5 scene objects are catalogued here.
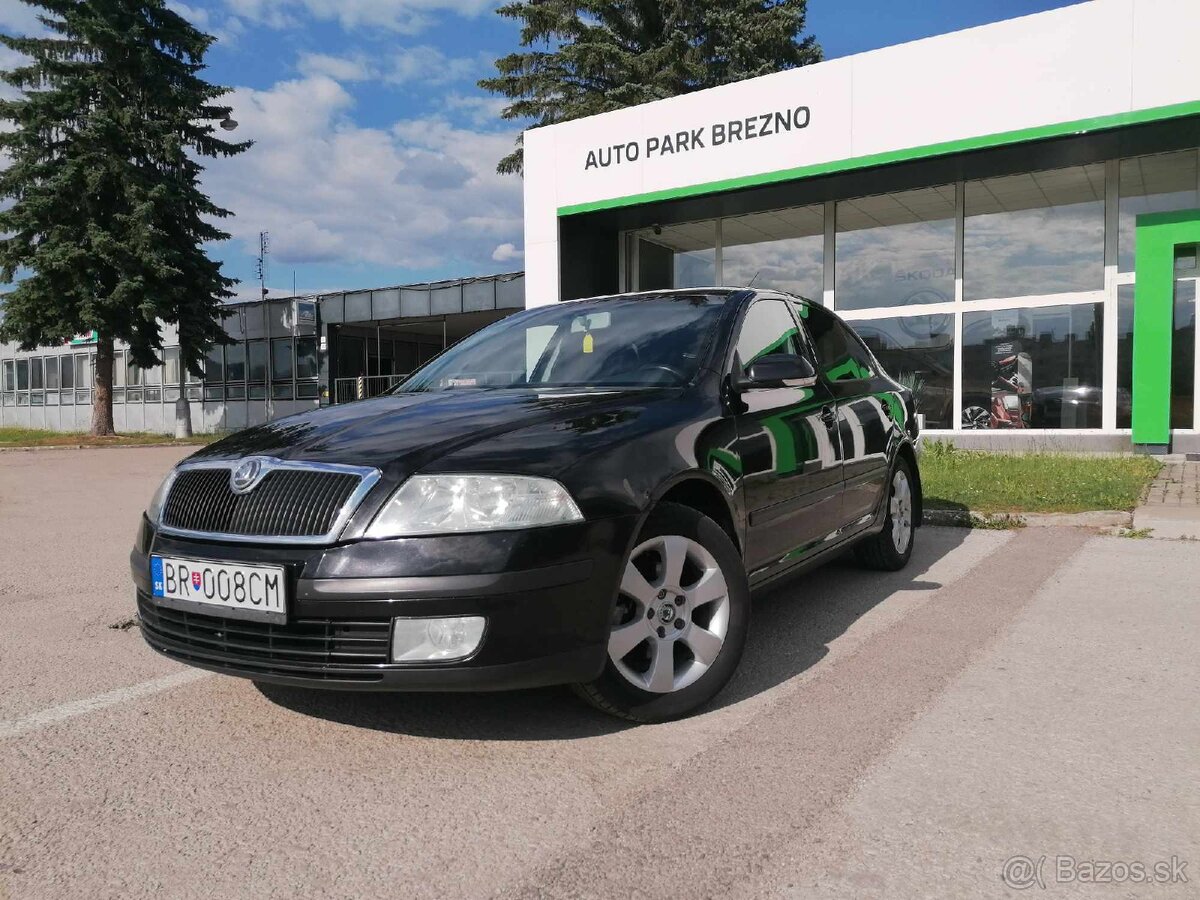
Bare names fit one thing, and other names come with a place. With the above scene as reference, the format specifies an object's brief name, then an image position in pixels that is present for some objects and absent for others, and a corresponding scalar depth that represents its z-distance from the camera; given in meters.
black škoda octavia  2.56
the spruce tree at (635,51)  27.62
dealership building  11.57
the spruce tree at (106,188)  24.50
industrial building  28.22
